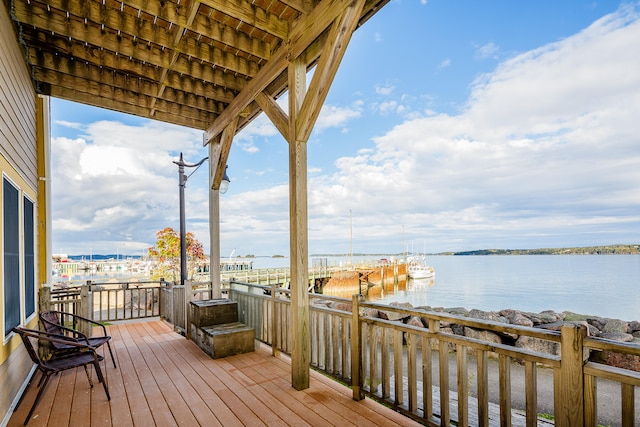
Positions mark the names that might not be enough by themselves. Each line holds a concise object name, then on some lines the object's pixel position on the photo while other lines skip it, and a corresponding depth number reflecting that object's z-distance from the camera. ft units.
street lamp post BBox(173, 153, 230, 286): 21.90
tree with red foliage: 42.01
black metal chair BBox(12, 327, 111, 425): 8.32
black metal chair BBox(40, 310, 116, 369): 10.71
